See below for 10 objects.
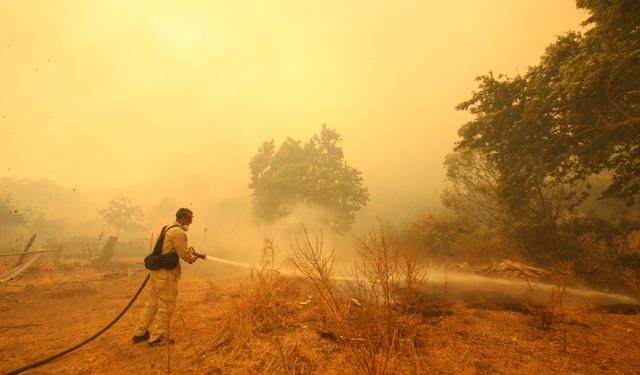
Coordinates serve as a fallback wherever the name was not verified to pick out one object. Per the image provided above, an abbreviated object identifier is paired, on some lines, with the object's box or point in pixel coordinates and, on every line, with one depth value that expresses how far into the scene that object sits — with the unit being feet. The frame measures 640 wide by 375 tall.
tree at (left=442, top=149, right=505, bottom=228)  61.05
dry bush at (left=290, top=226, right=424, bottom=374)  10.00
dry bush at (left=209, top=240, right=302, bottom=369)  14.92
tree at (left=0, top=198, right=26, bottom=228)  90.89
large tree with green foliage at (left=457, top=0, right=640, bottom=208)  26.63
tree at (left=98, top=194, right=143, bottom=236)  122.55
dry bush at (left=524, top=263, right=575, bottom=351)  17.43
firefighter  16.30
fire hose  12.37
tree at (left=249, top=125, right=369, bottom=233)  81.35
